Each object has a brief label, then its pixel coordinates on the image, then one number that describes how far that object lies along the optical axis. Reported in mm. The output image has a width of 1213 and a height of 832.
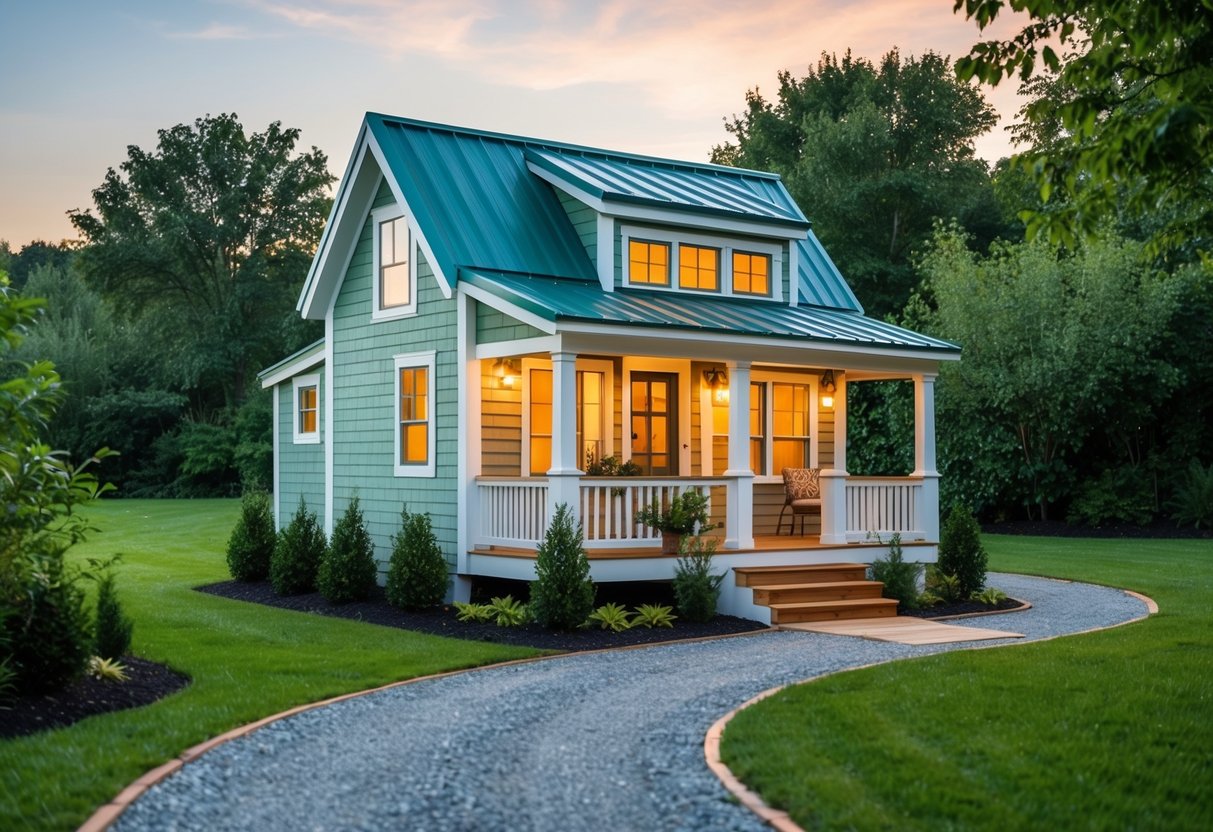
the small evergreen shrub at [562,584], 13039
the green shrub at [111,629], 10172
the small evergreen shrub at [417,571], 14594
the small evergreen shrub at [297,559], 16766
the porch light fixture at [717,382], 17125
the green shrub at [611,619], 13227
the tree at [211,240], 46062
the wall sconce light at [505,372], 15677
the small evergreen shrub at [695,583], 13883
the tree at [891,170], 38281
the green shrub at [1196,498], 25156
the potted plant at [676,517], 14117
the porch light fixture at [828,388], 18656
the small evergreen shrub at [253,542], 18344
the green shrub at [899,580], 15406
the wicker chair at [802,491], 17250
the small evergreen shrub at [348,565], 15617
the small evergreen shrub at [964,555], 16125
